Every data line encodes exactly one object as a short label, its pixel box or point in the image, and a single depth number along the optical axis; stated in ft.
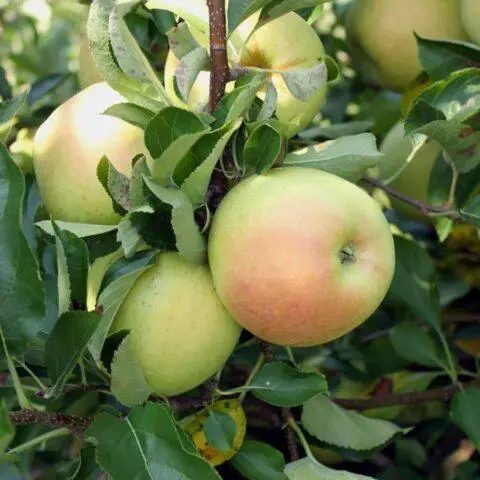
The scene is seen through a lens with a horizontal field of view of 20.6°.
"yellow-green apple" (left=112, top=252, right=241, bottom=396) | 1.77
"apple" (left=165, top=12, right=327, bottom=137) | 1.87
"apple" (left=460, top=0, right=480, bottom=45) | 2.15
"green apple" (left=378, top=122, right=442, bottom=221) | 2.38
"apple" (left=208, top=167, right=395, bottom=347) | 1.67
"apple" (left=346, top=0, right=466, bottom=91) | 2.27
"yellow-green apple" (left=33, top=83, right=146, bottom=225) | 1.86
